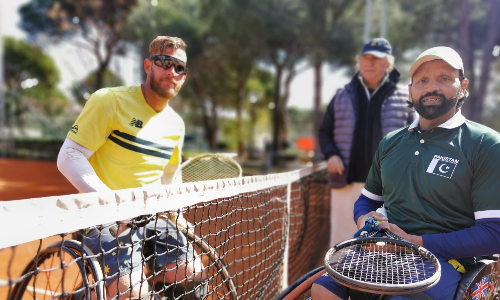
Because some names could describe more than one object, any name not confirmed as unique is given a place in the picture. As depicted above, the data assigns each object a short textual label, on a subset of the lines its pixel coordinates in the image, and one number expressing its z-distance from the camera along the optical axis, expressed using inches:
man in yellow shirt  87.0
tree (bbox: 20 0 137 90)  897.5
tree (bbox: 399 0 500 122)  500.7
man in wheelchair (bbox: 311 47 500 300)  71.7
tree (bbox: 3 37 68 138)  1163.3
